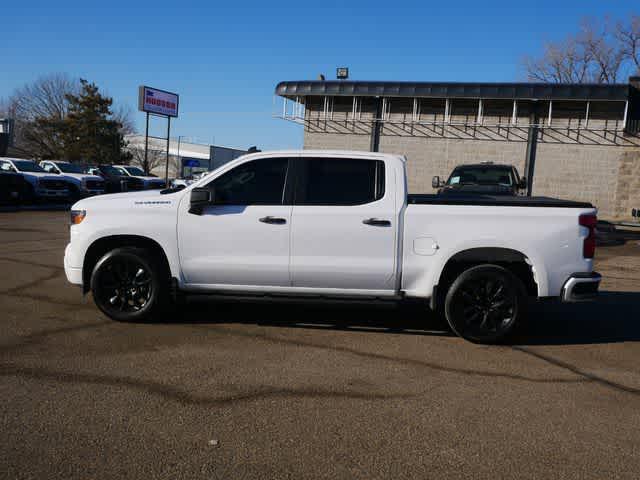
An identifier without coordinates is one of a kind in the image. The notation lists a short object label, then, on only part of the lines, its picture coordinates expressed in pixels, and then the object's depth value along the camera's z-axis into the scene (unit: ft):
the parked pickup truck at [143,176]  99.60
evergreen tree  167.53
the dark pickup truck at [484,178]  45.85
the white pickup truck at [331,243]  18.76
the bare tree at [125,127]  209.03
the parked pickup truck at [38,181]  75.31
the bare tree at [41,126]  169.78
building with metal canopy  85.05
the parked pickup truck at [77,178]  81.15
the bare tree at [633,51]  164.96
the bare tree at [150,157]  233.76
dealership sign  131.13
